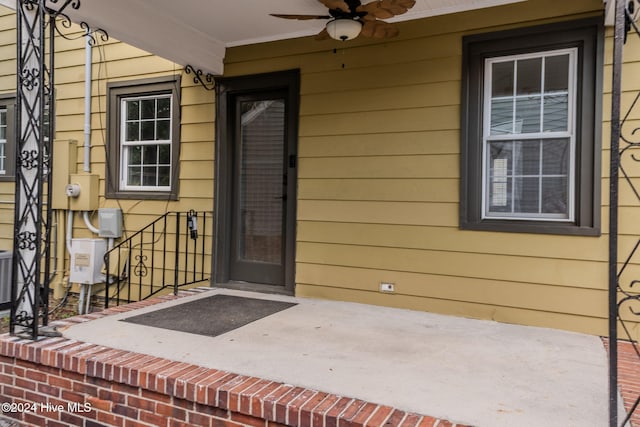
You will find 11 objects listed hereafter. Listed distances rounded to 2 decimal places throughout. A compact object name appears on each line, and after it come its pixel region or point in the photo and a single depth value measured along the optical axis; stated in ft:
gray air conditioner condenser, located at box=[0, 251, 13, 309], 16.33
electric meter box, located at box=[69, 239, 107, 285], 16.28
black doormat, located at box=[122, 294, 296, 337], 10.18
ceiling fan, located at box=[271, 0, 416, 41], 9.99
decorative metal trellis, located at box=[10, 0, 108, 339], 9.07
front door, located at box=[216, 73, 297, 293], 14.11
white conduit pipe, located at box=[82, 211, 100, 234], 16.90
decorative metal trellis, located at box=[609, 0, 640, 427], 5.67
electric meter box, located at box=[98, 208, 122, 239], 16.16
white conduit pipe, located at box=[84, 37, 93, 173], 16.96
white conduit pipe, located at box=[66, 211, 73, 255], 17.34
